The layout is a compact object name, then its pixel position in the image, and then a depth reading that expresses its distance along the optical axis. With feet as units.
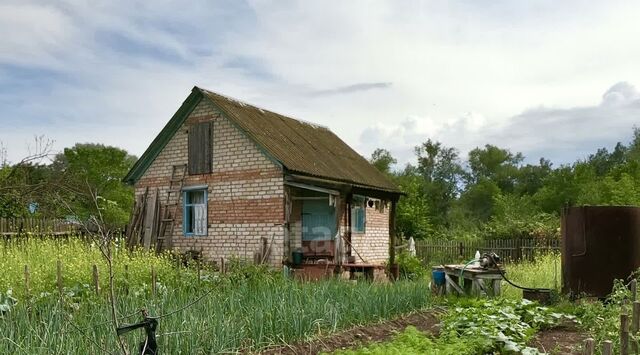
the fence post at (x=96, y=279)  22.35
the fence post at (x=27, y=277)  23.43
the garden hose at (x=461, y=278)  35.76
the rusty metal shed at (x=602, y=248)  34.30
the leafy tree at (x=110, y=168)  114.73
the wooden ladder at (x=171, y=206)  54.19
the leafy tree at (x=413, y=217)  95.55
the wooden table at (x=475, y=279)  35.58
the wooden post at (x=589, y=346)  12.18
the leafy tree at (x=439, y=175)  152.66
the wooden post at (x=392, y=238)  59.38
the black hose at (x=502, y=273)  34.89
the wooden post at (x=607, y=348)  12.35
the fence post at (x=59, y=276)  22.25
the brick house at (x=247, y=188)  49.16
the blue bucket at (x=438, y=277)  36.37
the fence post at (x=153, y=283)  21.29
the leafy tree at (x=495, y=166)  163.63
